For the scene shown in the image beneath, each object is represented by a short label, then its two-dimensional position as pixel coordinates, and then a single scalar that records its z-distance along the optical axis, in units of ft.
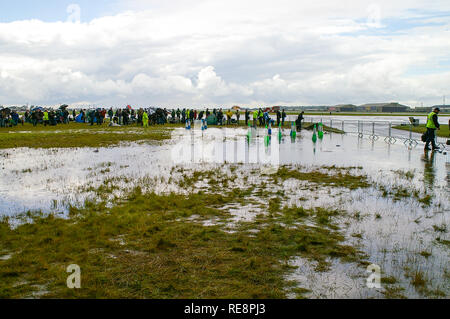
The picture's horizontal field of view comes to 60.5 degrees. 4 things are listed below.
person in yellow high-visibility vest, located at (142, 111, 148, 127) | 144.75
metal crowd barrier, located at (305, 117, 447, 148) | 87.66
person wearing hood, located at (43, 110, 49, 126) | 151.21
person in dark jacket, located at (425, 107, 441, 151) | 61.31
